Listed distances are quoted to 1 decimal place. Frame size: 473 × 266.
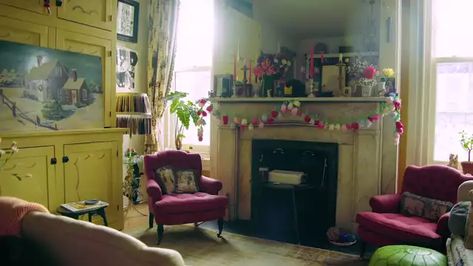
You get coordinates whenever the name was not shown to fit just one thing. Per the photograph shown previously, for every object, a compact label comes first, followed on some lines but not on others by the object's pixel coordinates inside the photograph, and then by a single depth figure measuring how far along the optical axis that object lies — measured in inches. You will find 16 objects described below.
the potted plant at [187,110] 197.2
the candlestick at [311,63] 165.4
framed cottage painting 125.8
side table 131.6
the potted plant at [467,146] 150.9
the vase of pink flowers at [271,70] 175.6
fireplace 157.4
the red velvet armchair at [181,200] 150.6
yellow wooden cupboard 126.5
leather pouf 97.0
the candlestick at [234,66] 188.5
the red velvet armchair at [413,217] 118.6
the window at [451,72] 164.1
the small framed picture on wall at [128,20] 199.5
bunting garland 151.9
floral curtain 211.8
